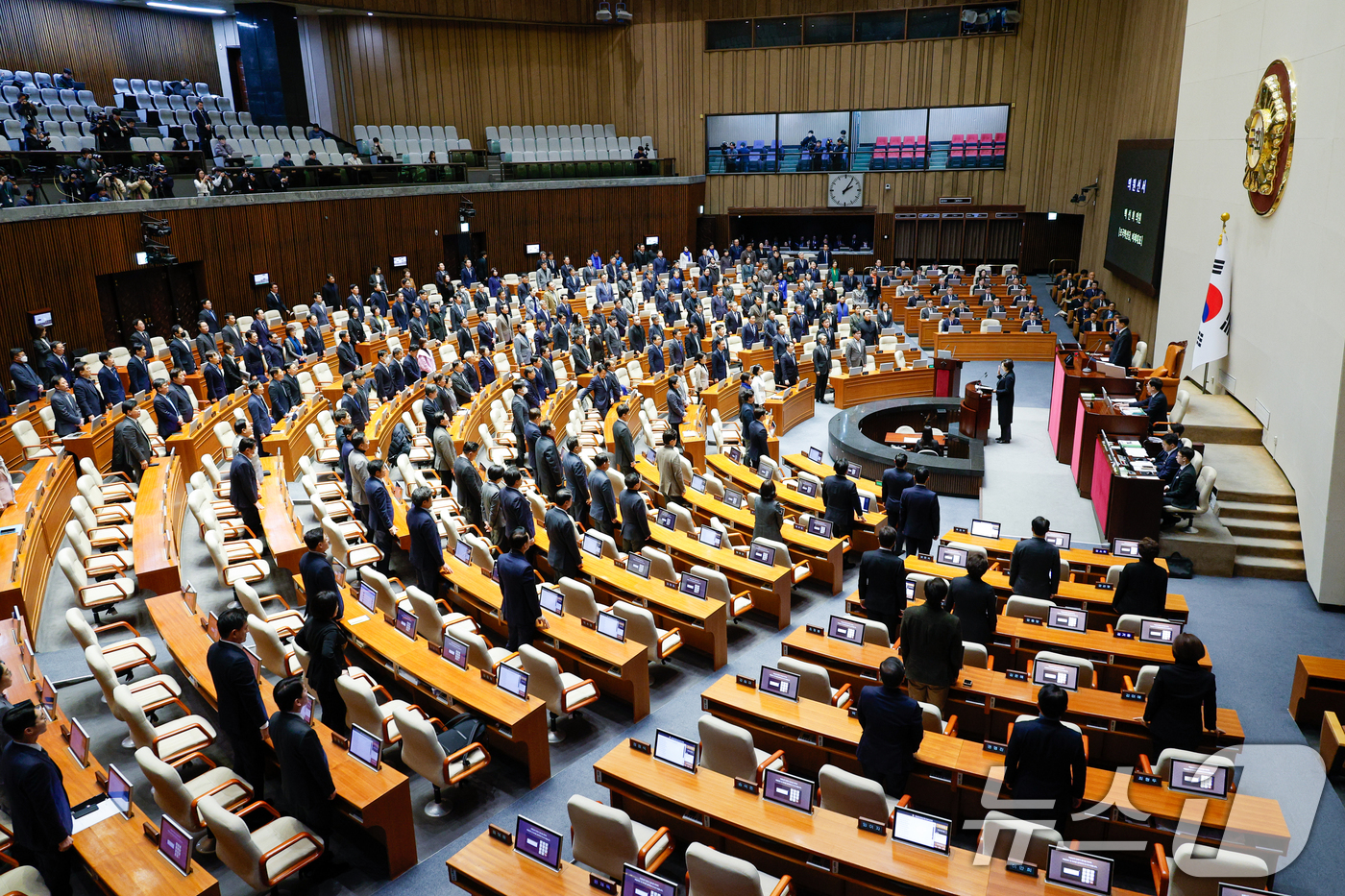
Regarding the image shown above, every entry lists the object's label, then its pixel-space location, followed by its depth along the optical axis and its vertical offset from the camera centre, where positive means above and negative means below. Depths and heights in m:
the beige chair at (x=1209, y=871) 3.96 -2.98
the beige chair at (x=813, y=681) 5.91 -3.10
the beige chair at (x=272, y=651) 6.20 -3.05
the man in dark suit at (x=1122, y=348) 15.52 -2.53
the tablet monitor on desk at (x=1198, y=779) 4.81 -3.10
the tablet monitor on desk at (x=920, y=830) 4.31 -3.02
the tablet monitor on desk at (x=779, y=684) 5.89 -3.12
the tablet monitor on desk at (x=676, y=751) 5.11 -3.09
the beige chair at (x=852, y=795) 4.58 -3.03
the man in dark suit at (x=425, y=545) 7.45 -2.79
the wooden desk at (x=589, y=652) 6.67 -3.37
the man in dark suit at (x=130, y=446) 10.13 -2.57
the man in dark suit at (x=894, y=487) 9.34 -2.94
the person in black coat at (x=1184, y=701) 5.14 -2.90
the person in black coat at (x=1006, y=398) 13.31 -2.86
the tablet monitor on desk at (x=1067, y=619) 6.82 -3.15
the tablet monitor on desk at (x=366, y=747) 5.09 -3.03
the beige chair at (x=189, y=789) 4.67 -3.20
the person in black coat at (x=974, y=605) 6.46 -2.89
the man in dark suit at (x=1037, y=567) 7.33 -2.96
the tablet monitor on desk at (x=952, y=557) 8.23 -3.21
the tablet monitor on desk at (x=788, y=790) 4.72 -3.08
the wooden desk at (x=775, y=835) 4.24 -3.18
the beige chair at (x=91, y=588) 7.09 -3.00
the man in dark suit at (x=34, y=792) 4.31 -2.75
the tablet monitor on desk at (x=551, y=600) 7.27 -3.14
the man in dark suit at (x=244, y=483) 8.62 -2.57
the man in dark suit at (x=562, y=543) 7.64 -2.85
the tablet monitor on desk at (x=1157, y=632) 6.68 -3.18
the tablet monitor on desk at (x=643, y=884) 3.93 -2.98
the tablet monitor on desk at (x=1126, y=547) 8.51 -3.27
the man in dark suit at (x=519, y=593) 6.68 -2.87
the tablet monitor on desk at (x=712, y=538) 8.85 -3.22
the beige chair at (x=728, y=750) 5.06 -3.08
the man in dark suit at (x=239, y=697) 5.09 -2.74
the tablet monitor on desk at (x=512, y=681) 5.95 -3.10
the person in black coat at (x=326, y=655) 5.56 -2.71
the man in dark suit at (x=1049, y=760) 4.62 -2.89
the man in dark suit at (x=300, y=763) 4.67 -2.86
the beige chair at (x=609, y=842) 4.50 -3.21
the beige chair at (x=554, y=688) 6.09 -3.32
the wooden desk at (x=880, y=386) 16.80 -3.39
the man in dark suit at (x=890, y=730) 5.00 -2.93
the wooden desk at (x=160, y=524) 7.40 -2.83
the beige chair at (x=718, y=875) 3.98 -2.97
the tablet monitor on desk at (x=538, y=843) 4.41 -3.12
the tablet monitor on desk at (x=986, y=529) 8.99 -3.24
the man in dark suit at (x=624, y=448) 11.21 -3.00
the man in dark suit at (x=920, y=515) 8.52 -2.94
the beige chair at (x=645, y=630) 6.92 -3.24
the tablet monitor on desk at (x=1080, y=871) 3.93 -2.94
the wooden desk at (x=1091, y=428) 10.97 -2.78
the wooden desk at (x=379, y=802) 4.92 -3.23
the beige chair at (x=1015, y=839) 4.28 -3.06
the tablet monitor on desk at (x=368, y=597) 7.14 -3.03
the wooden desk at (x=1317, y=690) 6.65 -3.62
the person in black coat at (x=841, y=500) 9.24 -3.05
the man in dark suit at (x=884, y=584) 6.86 -2.91
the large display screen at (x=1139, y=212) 16.39 -0.21
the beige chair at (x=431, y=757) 5.30 -3.31
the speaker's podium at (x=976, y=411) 13.06 -3.01
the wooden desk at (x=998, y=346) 19.31 -3.07
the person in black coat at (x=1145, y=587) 7.07 -3.03
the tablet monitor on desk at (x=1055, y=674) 5.88 -3.09
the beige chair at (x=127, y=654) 6.31 -3.10
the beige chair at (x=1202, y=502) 9.65 -3.23
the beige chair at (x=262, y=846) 4.38 -3.27
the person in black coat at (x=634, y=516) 8.73 -2.97
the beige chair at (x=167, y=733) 5.30 -3.21
